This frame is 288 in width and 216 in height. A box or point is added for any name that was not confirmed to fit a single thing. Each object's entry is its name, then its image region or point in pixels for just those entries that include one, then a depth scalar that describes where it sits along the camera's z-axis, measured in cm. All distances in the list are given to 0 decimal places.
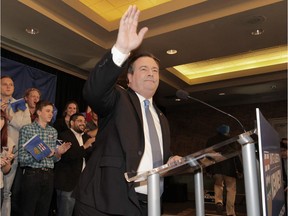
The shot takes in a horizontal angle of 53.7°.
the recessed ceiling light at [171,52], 422
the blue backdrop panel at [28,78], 378
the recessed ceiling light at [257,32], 363
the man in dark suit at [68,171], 302
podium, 79
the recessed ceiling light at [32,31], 357
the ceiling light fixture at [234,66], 535
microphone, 181
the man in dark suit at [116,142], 102
